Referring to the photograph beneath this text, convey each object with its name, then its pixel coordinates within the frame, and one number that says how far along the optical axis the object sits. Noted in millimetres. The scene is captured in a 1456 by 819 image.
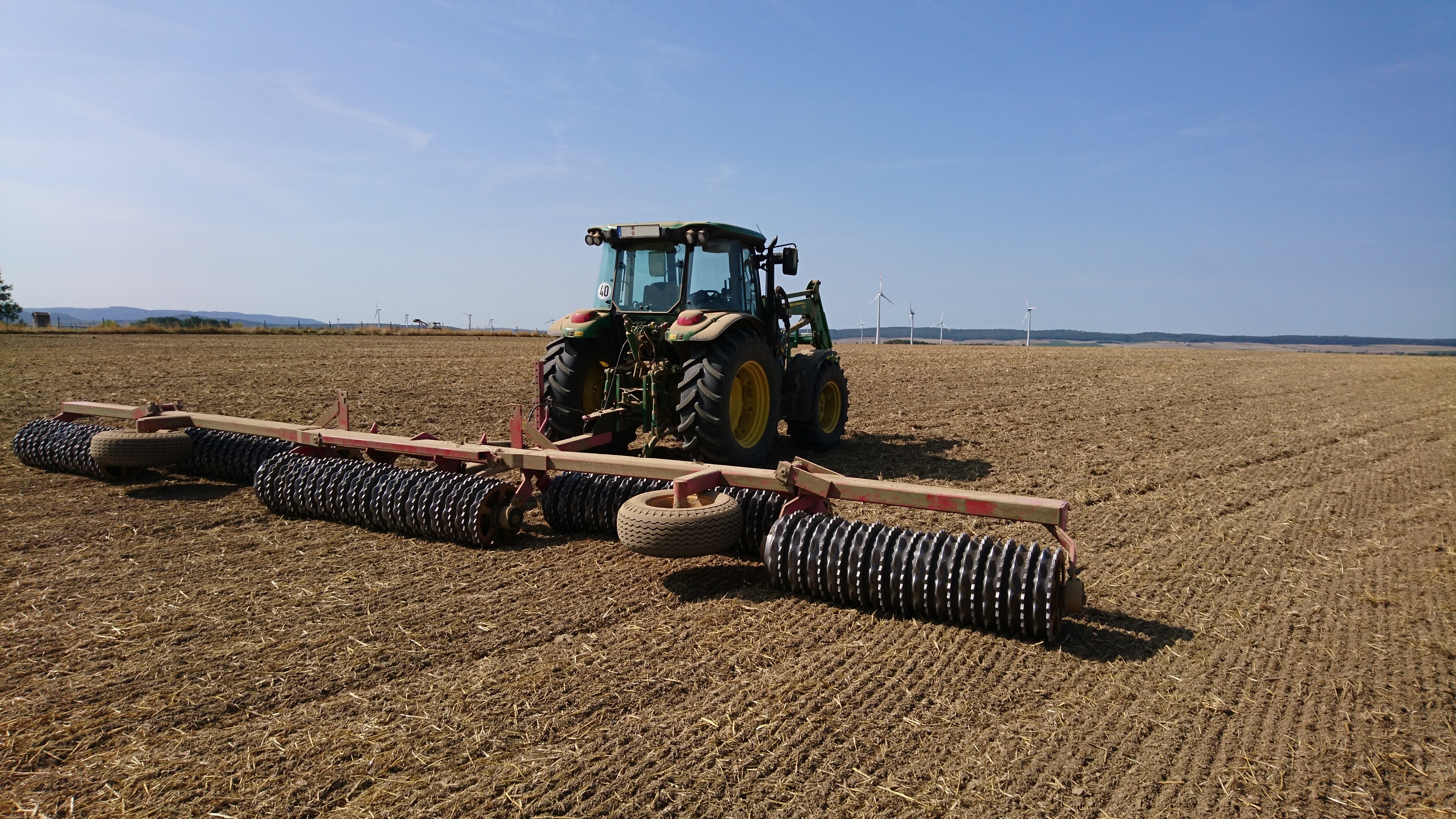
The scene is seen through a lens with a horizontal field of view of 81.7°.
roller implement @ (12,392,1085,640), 3896
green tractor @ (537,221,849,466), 6438
